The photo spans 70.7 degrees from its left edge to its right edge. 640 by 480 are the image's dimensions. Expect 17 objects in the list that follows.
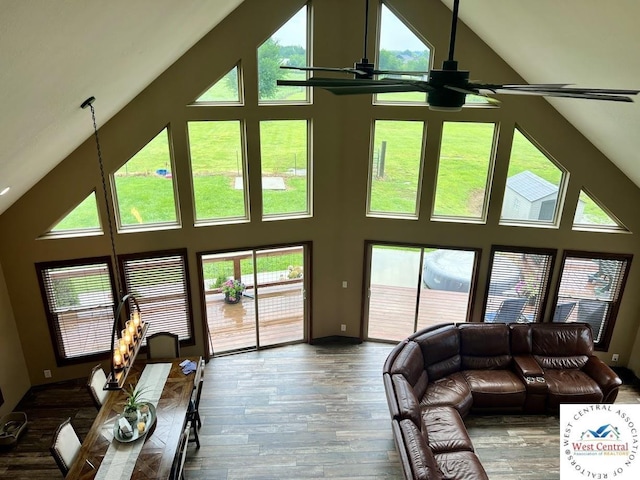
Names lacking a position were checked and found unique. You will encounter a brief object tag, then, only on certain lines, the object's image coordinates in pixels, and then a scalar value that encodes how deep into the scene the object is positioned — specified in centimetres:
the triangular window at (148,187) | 655
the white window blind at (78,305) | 661
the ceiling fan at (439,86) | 229
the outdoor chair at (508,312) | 766
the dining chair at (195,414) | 552
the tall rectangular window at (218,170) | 675
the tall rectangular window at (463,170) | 695
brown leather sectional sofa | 532
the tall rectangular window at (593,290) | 720
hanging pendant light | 441
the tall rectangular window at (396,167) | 711
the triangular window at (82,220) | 646
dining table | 457
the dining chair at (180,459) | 481
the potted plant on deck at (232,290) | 758
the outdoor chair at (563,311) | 754
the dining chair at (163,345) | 639
